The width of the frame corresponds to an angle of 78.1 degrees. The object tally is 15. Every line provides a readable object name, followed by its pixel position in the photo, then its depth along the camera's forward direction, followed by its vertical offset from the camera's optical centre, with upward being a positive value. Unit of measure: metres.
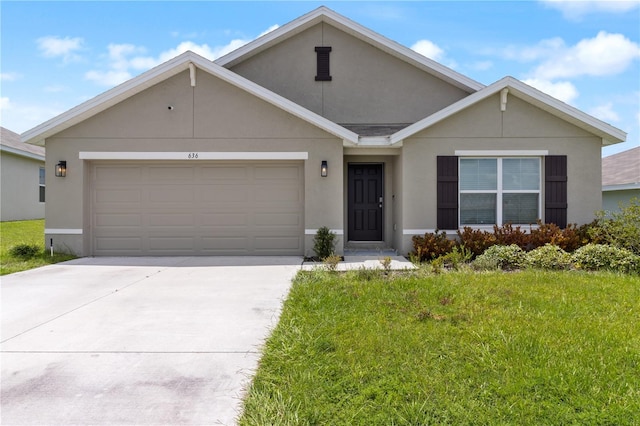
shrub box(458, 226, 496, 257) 8.79 -0.76
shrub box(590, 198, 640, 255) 7.61 -0.47
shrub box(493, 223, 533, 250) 8.87 -0.74
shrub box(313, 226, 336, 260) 9.19 -0.86
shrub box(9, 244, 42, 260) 9.23 -1.06
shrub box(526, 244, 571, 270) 7.47 -1.01
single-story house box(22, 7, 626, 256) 9.35 +1.01
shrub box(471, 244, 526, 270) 7.72 -1.06
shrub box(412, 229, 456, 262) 8.87 -0.90
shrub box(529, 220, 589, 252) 8.68 -0.68
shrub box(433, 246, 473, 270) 7.44 -1.06
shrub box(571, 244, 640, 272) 7.10 -0.97
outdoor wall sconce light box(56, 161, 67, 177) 9.46 +0.93
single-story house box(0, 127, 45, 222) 16.02 +1.19
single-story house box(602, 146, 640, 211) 14.22 +0.97
